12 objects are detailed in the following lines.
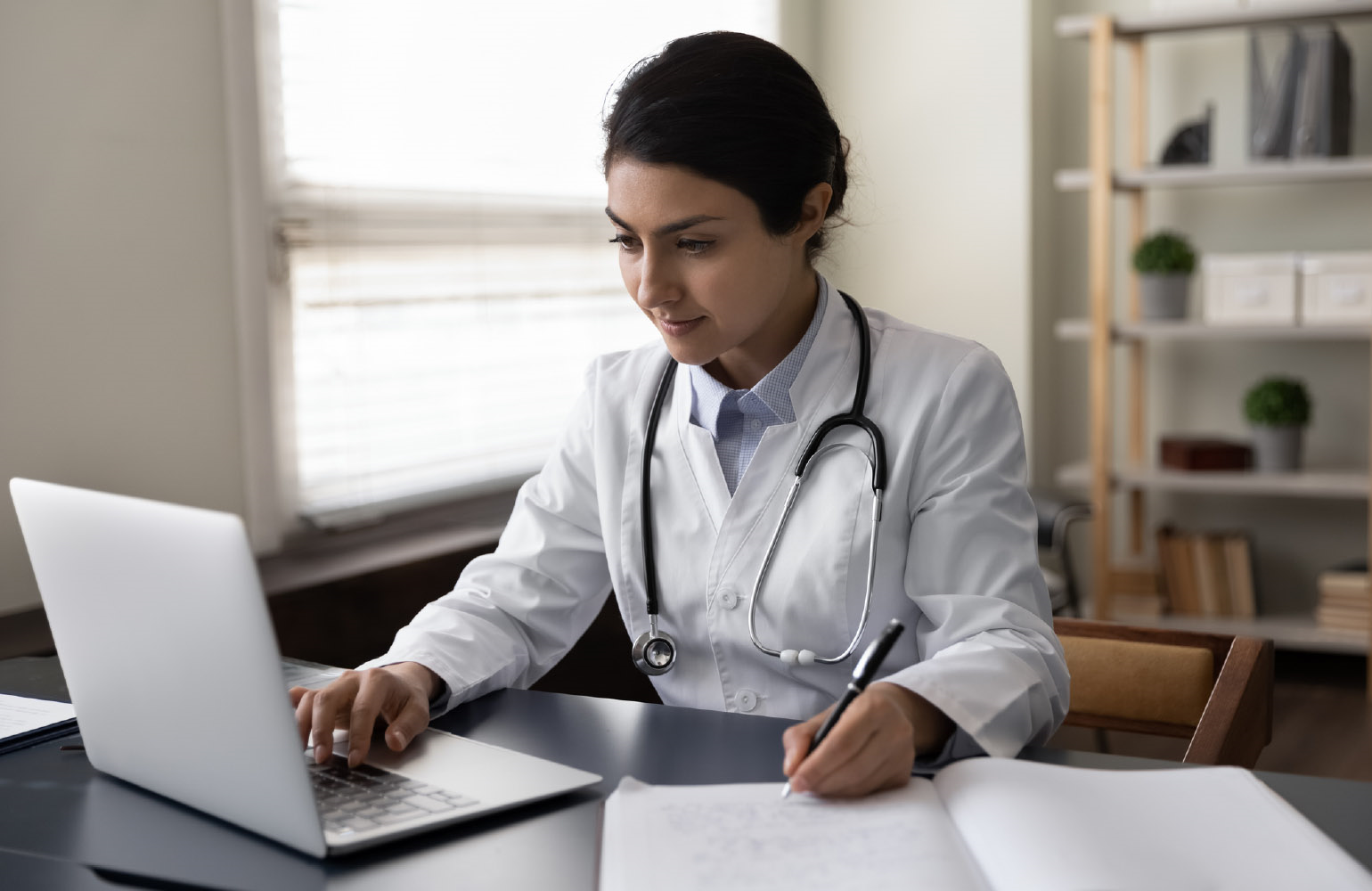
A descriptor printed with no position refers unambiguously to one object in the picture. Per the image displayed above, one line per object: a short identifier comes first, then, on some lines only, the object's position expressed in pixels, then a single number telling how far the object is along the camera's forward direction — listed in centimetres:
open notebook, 79
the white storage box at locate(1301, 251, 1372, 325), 328
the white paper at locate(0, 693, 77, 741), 117
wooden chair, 128
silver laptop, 83
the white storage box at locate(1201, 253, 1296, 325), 338
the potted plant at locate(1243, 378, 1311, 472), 343
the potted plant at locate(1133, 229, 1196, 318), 351
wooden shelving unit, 333
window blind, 240
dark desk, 85
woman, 125
